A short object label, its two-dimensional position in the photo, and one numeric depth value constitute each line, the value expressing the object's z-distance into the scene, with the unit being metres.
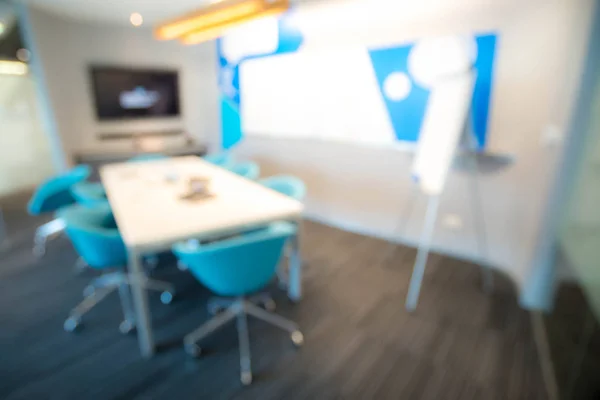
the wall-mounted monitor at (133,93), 5.14
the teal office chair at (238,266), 1.71
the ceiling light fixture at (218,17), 2.32
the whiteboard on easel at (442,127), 2.31
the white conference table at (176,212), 1.91
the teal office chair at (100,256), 2.09
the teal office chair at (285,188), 2.81
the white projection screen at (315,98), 3.68
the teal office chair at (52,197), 3.18
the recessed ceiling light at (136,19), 4.52
